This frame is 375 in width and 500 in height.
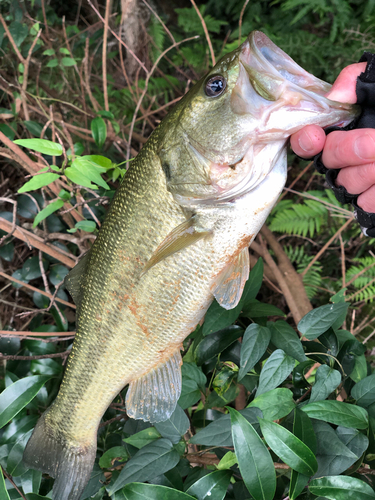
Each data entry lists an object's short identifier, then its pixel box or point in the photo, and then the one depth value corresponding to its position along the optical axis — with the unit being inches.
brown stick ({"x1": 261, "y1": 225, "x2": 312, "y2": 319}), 20.7
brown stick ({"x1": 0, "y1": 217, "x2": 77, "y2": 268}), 17.0
